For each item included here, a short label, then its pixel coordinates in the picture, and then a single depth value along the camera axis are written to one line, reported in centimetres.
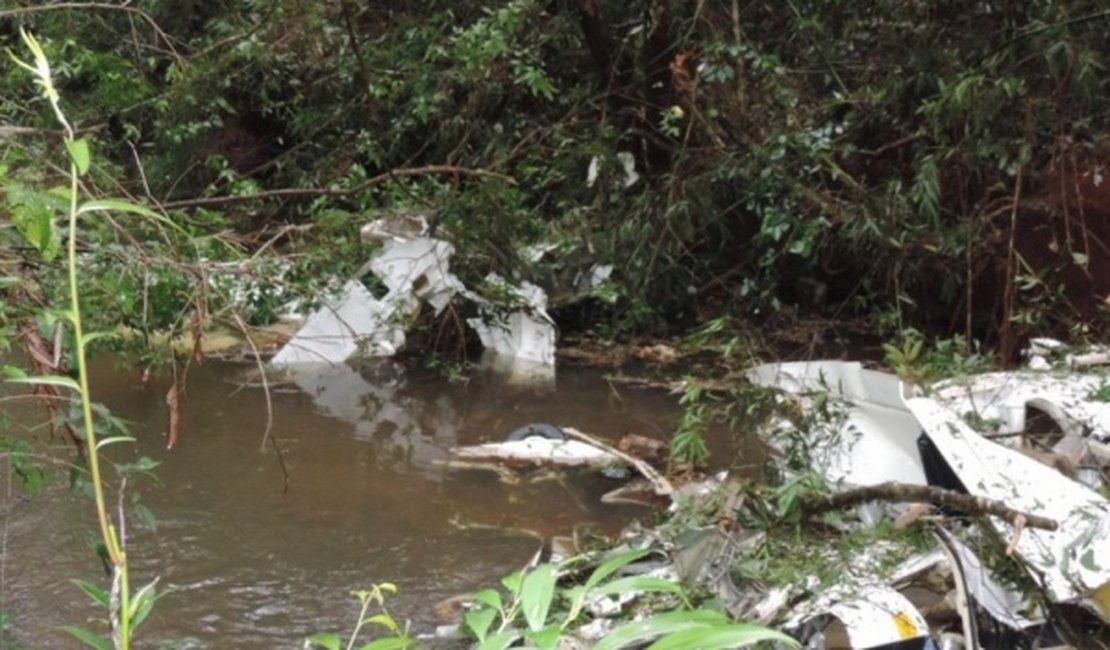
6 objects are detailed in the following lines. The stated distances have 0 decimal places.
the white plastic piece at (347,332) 554
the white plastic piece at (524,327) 572
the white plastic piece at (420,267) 560
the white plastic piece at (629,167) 618
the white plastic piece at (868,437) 338
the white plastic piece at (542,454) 437
